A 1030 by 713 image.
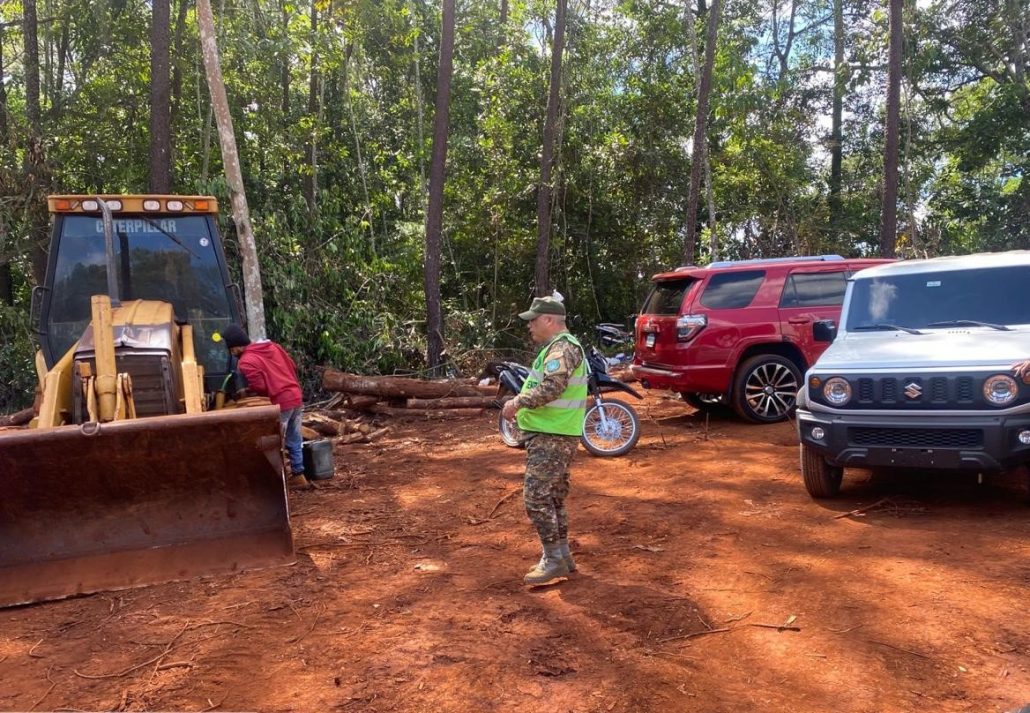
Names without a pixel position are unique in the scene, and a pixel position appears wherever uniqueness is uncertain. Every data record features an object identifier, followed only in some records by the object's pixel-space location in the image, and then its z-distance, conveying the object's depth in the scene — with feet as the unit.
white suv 16.94
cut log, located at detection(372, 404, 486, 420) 38.24
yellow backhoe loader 15.87
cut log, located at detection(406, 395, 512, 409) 38.50
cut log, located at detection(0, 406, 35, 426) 29.60
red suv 30.45
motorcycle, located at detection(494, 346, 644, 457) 27.45
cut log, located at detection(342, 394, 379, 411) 38.45
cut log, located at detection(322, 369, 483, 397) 38.06
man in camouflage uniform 15.12
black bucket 25.23
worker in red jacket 22.36
